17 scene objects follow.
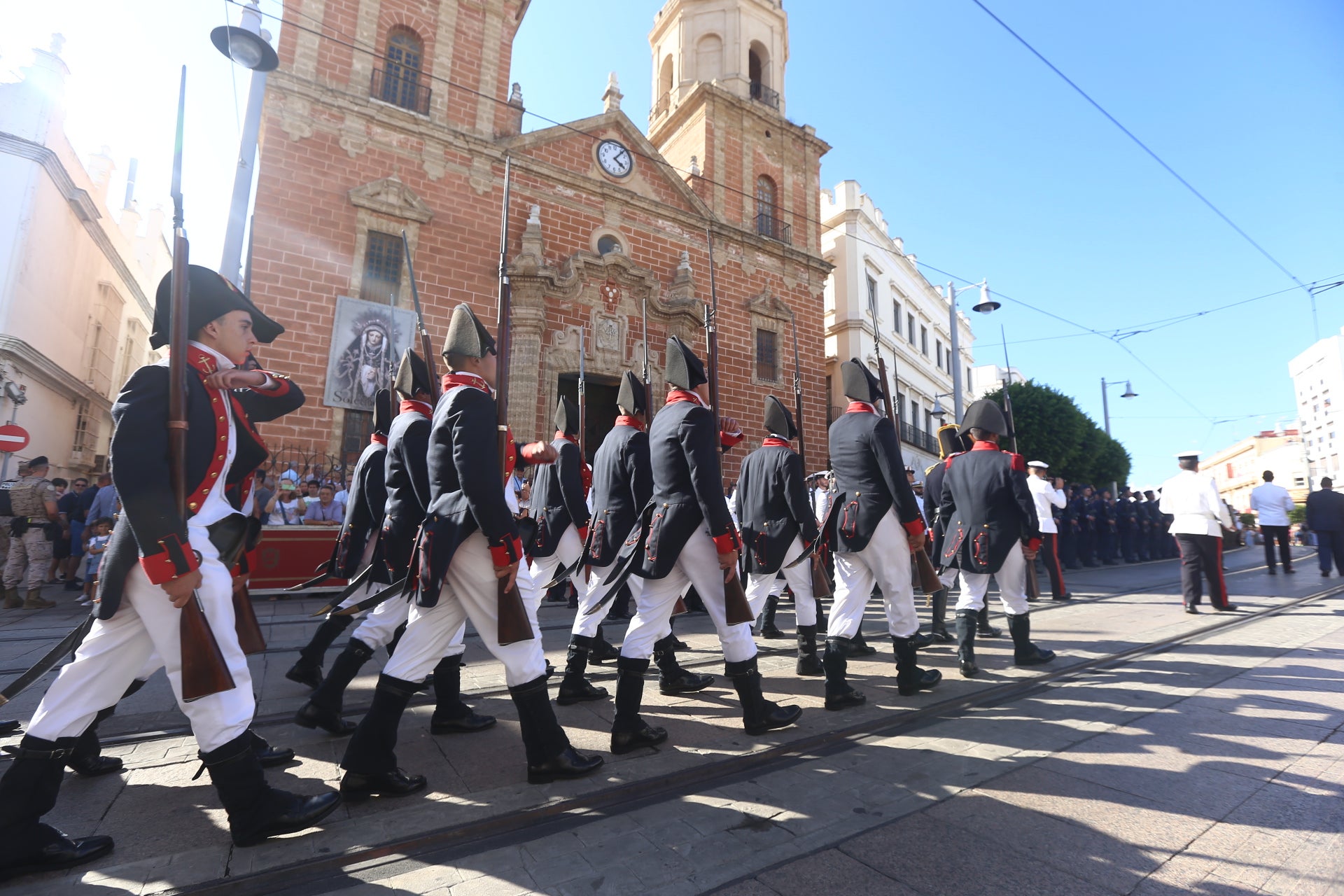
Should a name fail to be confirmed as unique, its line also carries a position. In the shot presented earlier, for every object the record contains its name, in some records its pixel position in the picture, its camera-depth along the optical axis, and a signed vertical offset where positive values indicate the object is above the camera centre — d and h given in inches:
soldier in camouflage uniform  332.8 +5.0
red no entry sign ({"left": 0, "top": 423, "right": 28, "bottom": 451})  456.1 +79.1
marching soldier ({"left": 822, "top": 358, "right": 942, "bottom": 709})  172.1 +4.2
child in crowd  335.0 -1.2
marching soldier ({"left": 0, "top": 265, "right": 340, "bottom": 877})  91.2 -13.2
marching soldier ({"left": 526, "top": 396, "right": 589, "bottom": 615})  216.7 +13.7
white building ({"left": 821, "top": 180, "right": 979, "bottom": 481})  1023.6 +421.6
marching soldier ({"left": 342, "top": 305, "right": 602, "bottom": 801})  113.3 -8.5
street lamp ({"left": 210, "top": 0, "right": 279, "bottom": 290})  276.8 +210.7
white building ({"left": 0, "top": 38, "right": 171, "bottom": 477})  658.2 +319.9
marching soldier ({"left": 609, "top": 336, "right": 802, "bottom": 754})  143.6 -0.5
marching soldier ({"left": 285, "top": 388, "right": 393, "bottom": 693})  179.8 +8.0
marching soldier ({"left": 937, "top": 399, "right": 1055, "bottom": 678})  202.8 +7.5
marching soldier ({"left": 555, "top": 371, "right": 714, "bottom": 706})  179.3 +11.8
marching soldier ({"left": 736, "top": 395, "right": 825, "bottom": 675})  198.5 +11.8
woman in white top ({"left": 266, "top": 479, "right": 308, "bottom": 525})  395.2 +26.9
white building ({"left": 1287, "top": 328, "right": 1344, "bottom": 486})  1987.0 +518.6
